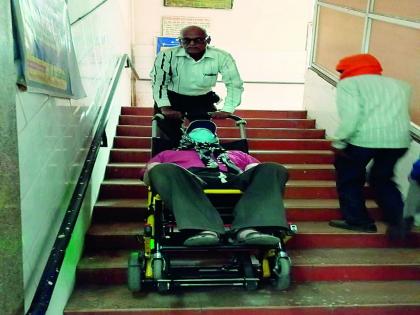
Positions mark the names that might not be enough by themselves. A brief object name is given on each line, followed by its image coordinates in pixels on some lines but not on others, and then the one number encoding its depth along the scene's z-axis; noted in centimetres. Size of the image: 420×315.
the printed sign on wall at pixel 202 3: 778
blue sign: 782
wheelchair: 248
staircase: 278
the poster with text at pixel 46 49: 164
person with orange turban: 319
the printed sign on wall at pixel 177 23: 782
